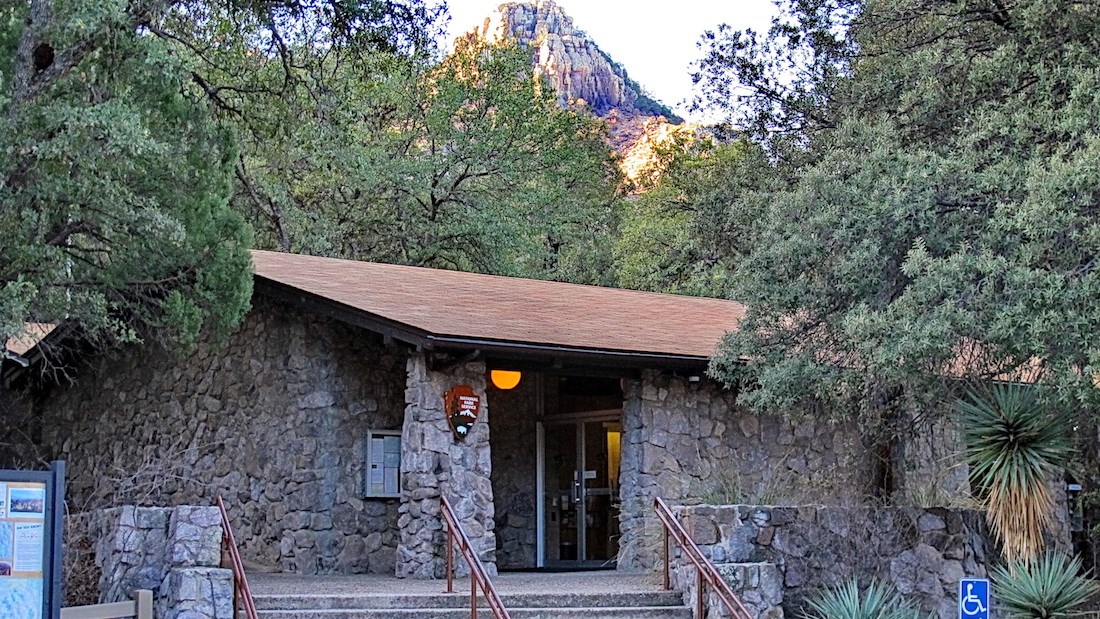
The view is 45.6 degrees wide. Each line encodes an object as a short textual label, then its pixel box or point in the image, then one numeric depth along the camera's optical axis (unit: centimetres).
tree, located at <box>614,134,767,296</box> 2050
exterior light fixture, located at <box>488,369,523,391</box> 1451
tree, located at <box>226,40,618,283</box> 2814
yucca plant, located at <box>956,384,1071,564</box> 1195
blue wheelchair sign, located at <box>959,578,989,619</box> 794
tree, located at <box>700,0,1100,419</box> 1016
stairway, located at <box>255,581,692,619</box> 1104
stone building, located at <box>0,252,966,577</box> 1345
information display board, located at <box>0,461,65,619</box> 761
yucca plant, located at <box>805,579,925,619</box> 1155
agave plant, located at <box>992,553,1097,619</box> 1196
